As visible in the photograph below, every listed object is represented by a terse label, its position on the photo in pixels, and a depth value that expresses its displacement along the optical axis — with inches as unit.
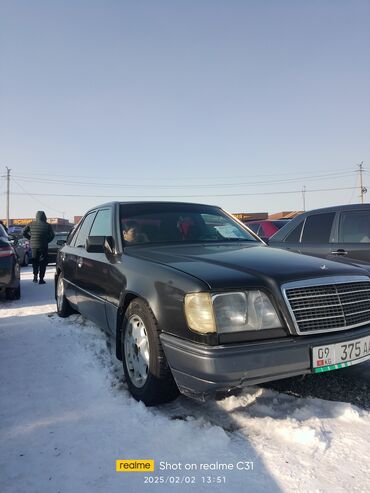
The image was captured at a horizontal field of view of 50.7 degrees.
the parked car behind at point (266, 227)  356.9
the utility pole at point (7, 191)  2210.9
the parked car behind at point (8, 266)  246.4
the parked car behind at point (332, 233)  196.5
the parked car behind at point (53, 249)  553.9
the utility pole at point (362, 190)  2240.5
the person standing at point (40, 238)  352.2
